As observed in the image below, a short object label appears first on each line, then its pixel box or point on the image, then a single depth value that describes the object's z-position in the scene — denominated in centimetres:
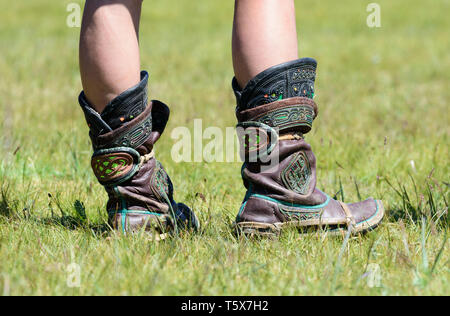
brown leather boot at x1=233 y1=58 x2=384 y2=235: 412
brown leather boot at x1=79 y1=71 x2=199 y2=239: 414
